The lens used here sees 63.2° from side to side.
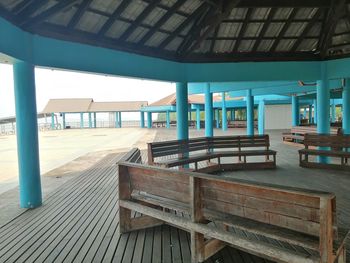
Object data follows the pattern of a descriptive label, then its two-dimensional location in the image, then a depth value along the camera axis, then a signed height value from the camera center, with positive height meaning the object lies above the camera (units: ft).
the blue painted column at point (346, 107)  39.53 +1.26
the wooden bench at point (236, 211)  7.43 -2.99
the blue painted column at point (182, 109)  27.45 +1.07
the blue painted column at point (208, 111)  44.06 +1.35
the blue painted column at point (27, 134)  16.84 -0.59
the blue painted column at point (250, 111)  52.29 +1.39
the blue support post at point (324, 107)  28.73 +0.97
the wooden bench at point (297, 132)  40.55 -2.47
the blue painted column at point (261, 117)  64.29 +0.23
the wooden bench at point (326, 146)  25.14 -2.85
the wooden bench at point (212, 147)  22.75 -2.63
